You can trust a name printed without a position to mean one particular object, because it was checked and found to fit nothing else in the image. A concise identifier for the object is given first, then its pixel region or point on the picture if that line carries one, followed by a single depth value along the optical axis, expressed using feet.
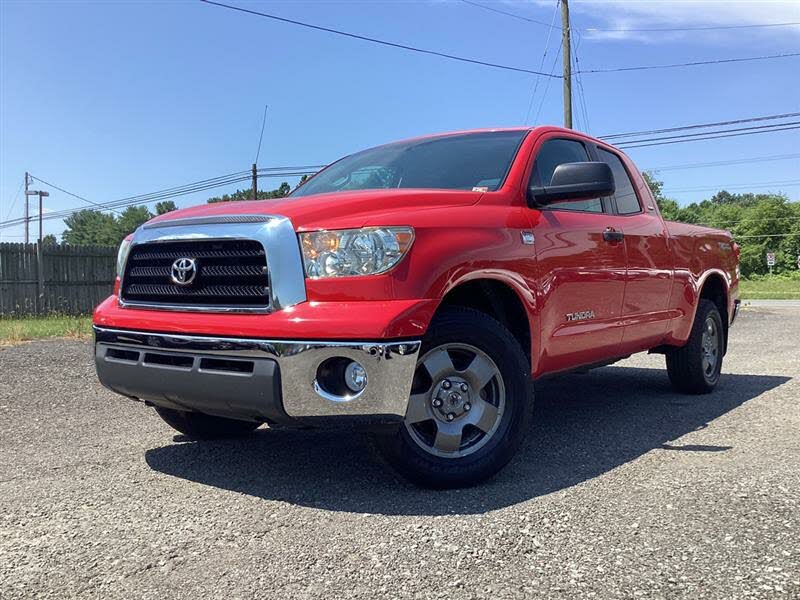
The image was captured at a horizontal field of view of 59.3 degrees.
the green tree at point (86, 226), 388.49
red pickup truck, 9.75
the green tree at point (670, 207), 258.41
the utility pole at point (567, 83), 70.75
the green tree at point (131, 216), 359.52
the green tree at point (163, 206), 268.56
